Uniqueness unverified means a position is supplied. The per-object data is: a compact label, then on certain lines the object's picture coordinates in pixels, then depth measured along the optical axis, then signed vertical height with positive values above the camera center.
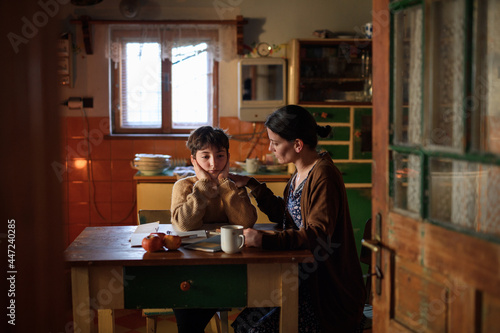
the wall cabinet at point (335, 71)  4.28 +0.51
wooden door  1.08 -0.09
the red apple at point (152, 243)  1.87 -0.41
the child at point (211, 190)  2.30 -0.27
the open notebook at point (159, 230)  2.04 -0.43
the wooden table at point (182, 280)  1.81 -0.54
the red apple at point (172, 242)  1.90 -0.41
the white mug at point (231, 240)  1.85 -0.39
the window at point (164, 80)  4.53 +0.47
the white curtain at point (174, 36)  4.49 +0.85
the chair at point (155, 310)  2.56 -0.91
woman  1.99 -0.43
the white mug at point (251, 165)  4.20 -0.28
